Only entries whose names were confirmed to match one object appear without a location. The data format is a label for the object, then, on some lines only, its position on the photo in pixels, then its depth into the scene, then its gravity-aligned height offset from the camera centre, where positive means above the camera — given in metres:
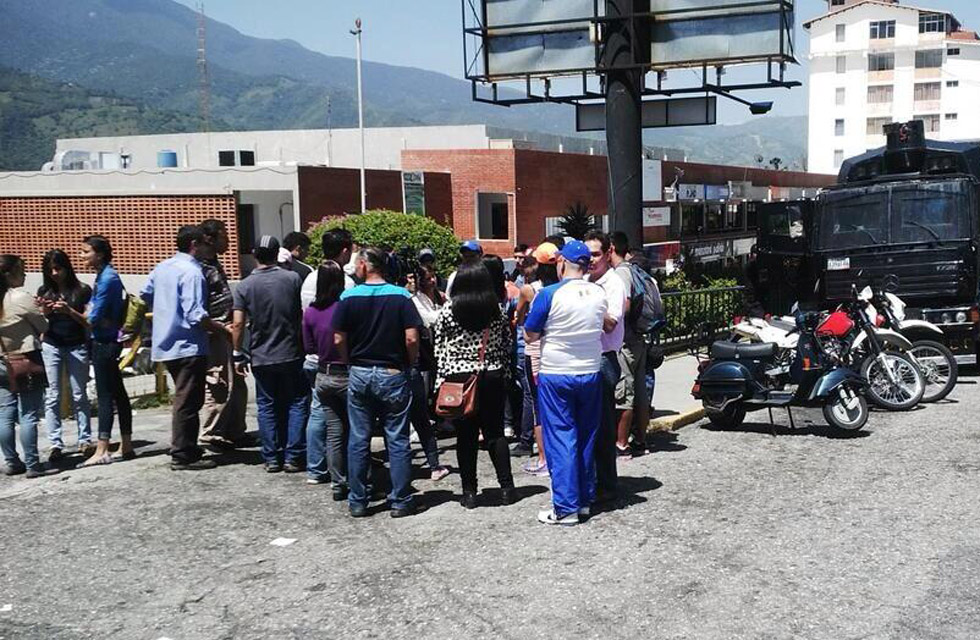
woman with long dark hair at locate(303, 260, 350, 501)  7.22 -1.01
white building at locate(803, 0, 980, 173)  96.50 +13.95
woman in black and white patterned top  6.93 -0.88
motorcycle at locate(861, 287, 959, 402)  11.02 -1.51
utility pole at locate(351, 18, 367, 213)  35.59 +4.92
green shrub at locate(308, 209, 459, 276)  22.53 -0.10
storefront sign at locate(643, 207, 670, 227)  39.62 +0.17
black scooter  9.40 -1.59
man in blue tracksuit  6.61 -0.94
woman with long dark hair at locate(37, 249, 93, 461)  8.28 -0.85
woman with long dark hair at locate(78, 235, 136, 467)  8.21 -0.87
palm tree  26.36 +0.00
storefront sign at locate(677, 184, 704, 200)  44.86 +1.29
